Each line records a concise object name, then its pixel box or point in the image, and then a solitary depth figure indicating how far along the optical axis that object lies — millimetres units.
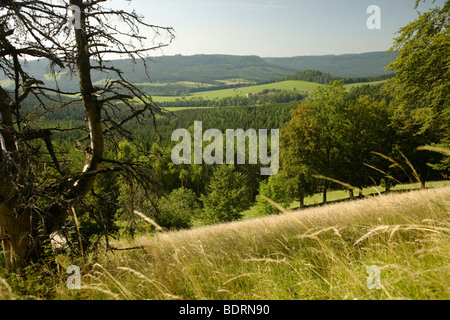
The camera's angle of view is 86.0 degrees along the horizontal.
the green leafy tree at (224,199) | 33688
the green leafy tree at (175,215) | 27817
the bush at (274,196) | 34594
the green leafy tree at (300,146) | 24250
